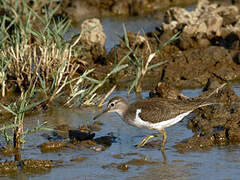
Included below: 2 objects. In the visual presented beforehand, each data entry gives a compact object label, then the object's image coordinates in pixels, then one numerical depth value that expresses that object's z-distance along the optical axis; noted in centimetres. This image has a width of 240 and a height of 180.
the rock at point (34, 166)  1567
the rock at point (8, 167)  1557
